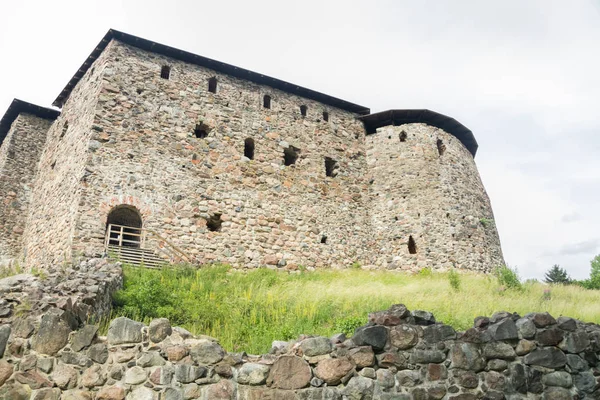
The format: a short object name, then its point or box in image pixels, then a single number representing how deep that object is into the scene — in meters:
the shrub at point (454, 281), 14.71
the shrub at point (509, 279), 15.62
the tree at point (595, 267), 37.37
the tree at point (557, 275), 33.75
